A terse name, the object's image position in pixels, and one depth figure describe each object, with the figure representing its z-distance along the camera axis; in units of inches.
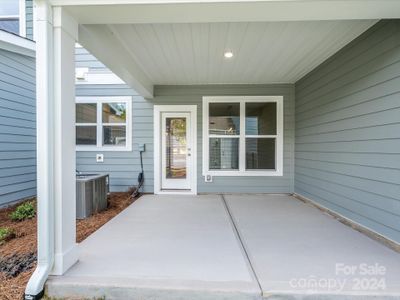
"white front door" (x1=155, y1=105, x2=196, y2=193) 218.7
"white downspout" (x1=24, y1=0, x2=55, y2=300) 75.0
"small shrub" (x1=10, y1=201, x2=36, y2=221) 142.3
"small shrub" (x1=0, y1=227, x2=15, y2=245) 112.3
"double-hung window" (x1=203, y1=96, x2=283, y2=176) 216.8
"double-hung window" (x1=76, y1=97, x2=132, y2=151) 220.2
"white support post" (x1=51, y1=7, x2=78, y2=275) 78.0
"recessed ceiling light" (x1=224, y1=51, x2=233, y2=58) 146.5
